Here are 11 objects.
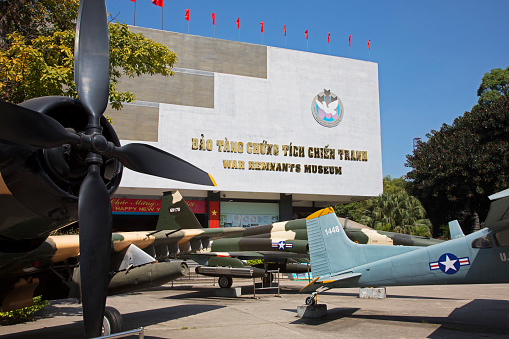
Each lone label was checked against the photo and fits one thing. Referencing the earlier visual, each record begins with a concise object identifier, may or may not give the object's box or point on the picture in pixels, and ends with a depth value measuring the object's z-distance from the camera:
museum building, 28.11
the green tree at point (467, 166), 28.17
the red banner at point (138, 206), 28.92
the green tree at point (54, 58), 9.24
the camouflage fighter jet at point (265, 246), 15.45
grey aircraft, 8.38
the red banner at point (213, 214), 30.42
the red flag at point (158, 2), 26.85
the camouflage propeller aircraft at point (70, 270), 6.09
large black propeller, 3.93
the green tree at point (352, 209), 47.02
